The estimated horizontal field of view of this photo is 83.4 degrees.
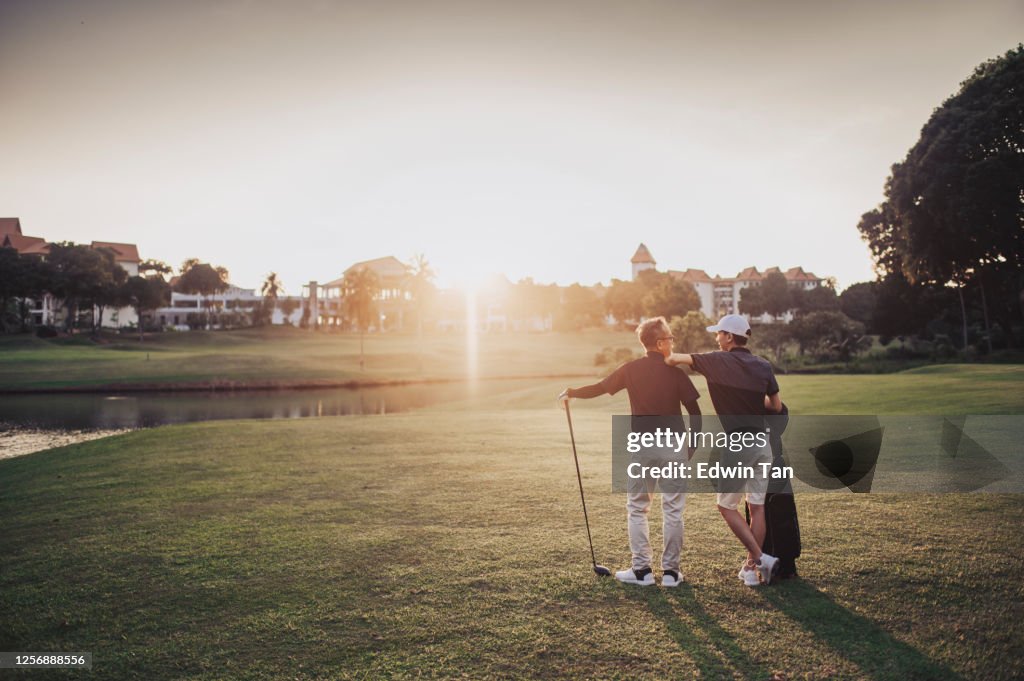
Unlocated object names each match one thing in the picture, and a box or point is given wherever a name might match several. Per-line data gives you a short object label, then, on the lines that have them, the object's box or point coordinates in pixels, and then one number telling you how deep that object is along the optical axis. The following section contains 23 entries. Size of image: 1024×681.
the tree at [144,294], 90.94
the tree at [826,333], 49.62
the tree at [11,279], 72.69
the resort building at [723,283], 174.75
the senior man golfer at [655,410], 6.13
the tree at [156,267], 136.25
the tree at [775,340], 51.66
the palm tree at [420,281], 89.31
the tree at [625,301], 125.88
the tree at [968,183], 31.12
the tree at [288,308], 135.50
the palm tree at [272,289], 128.38
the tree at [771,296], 128.12
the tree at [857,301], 104.56
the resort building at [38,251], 101.06
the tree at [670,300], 97.50
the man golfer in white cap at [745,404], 6.11
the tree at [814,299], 120.06
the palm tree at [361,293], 101.00
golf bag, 6.18
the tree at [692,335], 46.94
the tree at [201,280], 119.00
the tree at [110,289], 82.88
